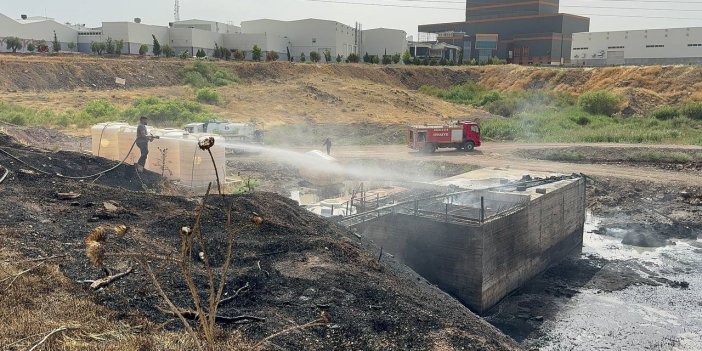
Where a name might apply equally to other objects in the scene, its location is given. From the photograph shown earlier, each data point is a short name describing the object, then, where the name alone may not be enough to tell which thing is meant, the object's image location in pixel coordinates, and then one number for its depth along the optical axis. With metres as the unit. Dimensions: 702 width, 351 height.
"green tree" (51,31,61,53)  64.31
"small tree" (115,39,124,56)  63.55
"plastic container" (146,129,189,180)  20.98
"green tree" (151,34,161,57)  66.88
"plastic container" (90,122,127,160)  22.61
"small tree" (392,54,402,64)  81.00
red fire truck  37.97
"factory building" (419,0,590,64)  95.38
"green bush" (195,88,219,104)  48.72
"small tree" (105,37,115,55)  63.91
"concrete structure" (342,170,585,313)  17.77
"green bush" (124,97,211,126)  39.91
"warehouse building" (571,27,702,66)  75.44
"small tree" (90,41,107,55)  63.72
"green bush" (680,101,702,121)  51.34
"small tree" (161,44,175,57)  66.88
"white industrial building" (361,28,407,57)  90.50
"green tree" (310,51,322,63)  74.69
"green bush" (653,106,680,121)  52.46
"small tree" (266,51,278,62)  71.50
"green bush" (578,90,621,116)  55.84
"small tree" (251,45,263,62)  69.56
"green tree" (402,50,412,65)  82.12
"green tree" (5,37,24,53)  59.09
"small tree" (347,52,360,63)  77.25
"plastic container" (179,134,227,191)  20.94
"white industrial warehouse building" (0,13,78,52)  63.72
